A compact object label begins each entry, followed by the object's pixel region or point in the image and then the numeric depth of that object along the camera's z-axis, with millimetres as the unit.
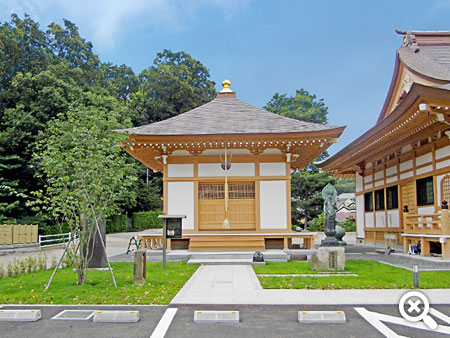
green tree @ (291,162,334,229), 30422
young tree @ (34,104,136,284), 8195
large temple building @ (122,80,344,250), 13633
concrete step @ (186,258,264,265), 11852
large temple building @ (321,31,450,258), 10953
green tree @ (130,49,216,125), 42500
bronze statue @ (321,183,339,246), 11148
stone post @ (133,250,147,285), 8234
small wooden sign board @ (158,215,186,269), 11516
